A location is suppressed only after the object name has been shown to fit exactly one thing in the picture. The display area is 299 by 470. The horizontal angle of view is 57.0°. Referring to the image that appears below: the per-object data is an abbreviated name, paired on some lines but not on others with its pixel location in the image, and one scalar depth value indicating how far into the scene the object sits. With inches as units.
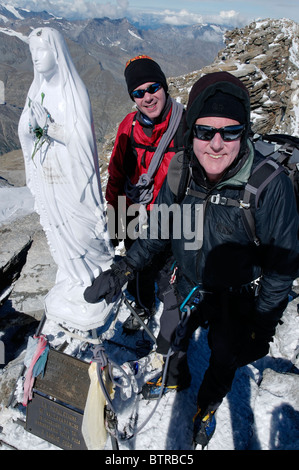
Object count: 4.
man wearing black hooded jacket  64.6
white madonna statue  73.6
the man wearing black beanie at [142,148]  104.5
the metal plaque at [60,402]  90.3
